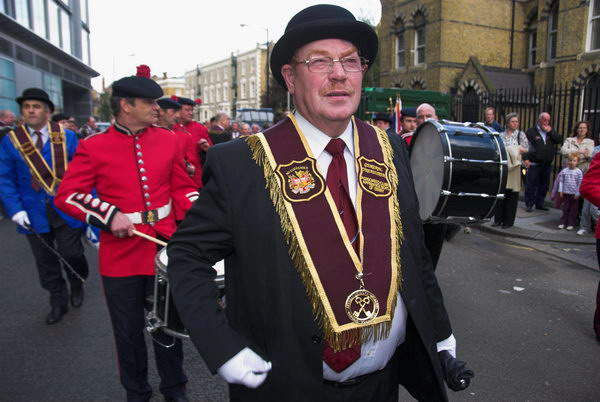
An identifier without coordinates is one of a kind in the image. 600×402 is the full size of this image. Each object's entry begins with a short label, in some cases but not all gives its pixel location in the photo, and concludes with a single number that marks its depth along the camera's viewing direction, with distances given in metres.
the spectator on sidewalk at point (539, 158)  9.90
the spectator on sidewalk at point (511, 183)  8.48
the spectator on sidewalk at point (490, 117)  10.29
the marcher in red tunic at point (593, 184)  3.74
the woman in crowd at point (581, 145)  8.83
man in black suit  1.62
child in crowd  8.32
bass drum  3.44
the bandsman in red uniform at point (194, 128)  8.20
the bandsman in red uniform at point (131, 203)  3.02
